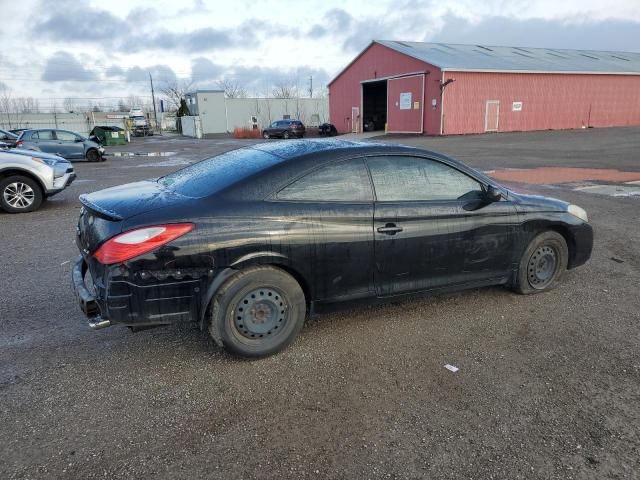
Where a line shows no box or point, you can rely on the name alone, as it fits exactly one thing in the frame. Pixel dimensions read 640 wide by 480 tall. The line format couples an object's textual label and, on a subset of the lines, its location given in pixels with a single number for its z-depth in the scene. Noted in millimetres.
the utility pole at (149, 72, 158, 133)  69731
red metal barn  31719
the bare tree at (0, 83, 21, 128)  50284
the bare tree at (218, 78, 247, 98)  97888
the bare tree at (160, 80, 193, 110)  95569
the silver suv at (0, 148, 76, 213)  8898
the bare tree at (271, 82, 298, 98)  97094
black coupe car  3236
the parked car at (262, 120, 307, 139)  39875
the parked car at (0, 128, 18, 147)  19034
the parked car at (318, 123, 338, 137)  42406
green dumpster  35688
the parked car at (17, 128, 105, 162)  20297
